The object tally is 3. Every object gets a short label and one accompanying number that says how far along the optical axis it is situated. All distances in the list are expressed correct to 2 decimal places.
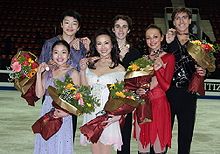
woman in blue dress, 2.97
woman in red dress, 3.17
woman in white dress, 2.98
